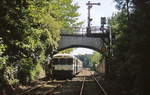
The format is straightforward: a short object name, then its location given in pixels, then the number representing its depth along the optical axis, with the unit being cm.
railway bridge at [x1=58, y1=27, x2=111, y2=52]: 5548
